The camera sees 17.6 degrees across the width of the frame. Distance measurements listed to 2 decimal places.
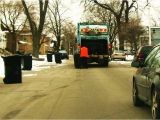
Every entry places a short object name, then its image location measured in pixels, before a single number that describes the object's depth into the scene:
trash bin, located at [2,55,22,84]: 22.34
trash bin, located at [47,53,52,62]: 55.62
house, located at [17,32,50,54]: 148.98
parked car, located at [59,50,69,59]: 83.73
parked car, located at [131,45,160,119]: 9.52
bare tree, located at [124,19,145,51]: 83.25
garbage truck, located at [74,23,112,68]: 39.66
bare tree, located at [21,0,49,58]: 55.00
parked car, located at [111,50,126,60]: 66.44
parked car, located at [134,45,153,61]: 30.82
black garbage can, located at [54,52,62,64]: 53.33
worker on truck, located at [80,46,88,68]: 37.47
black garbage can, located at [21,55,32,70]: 35.33
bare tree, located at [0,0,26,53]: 108.41
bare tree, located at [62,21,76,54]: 120.38
